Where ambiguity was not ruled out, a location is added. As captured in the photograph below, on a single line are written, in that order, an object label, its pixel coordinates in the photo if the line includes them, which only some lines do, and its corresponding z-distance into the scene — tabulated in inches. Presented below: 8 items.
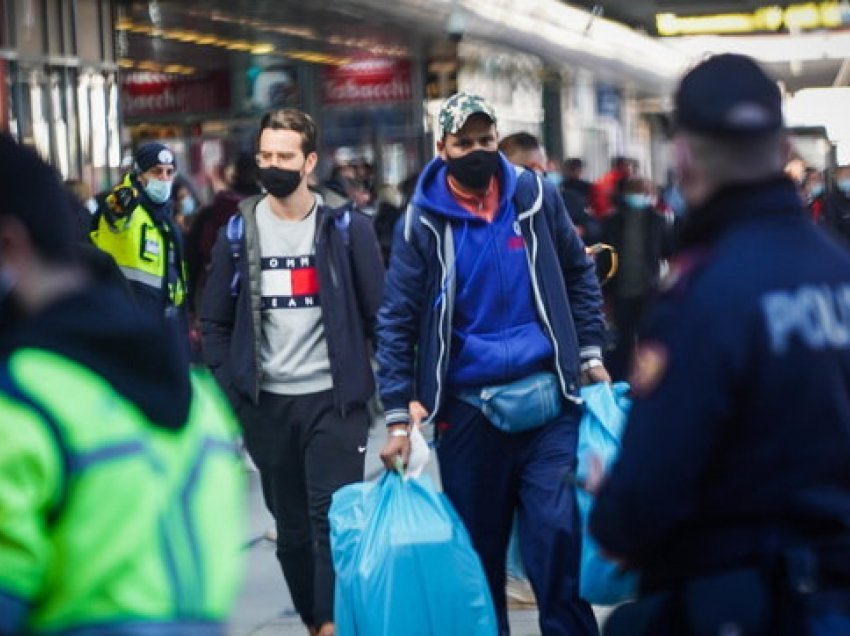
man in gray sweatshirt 477.9
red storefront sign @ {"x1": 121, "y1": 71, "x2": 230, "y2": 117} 1687.4
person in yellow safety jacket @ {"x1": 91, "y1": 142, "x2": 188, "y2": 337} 706.4
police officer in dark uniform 221.2
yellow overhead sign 1980.1
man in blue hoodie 411.3
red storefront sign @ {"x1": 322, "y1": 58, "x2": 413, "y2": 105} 1798.9
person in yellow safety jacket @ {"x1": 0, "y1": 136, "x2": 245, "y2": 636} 181.3
